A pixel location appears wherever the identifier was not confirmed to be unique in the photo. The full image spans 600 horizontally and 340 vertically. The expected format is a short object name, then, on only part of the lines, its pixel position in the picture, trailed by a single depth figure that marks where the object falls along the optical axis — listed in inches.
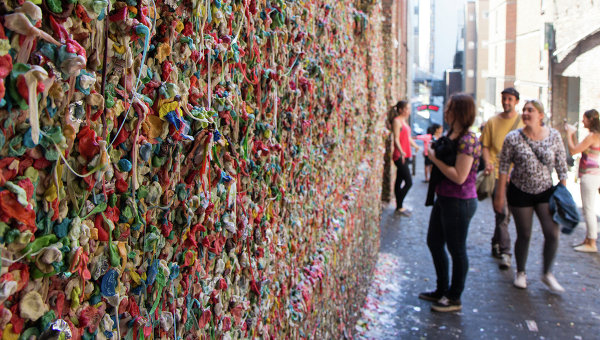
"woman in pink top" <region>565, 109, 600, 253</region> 272.8
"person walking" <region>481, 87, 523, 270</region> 235.8
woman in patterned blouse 201.0
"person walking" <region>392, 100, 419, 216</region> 351.3
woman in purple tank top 175.2
